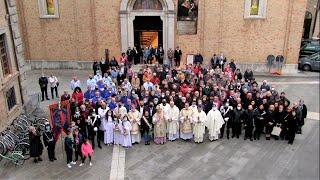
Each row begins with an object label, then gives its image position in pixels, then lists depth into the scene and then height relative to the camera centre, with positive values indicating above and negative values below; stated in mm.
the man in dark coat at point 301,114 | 10185 -3084
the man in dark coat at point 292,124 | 9664 -3270
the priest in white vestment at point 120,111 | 9704 -2812
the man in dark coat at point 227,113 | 10140 -3001
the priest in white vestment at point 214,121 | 9957 -3226
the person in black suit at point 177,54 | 15332 -1260
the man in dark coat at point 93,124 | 9496 -3169
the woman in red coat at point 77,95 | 10995 -2514
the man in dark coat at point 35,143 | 8722 -3551
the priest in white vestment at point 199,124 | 9843 -3300
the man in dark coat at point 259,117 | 9952 -3076
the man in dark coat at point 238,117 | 9980 -3099
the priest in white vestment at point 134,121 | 9638 -3094
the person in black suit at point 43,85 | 12619 -2415
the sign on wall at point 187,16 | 15047 +835
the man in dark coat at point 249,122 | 9872 -3270
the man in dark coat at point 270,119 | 9890 -3169
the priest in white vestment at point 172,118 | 9912 -3080
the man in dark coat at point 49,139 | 8869 -3434
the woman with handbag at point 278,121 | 9809 -3243
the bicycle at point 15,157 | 8846 -3972
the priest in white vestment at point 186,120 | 9887 -3167
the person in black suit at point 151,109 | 9887 -2747
